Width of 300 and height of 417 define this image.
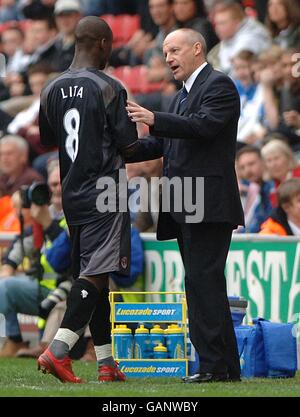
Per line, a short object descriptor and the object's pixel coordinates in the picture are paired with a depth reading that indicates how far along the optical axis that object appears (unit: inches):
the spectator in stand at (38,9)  744.3
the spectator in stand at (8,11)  809.5
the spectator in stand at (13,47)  760.3
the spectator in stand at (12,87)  724.7
